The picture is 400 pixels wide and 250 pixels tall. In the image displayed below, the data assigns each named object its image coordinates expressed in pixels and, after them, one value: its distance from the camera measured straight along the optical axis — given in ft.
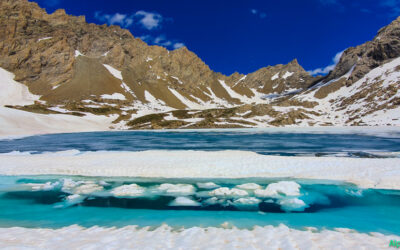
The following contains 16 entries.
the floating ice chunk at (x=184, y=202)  38.17
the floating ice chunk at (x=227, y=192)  42.24
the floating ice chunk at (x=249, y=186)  46.01
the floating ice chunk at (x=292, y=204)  36.26
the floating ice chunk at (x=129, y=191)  43.47
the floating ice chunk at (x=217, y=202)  37.99
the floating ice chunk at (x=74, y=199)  39.47
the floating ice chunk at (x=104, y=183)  49.40
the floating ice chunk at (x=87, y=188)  45.11
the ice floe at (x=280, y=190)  42.30
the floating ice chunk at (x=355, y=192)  42.69
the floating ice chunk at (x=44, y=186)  47.18
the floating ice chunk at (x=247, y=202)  37.50
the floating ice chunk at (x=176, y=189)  43.98
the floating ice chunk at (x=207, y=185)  47.55
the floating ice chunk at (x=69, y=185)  45.88
